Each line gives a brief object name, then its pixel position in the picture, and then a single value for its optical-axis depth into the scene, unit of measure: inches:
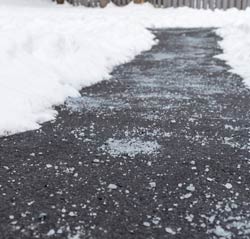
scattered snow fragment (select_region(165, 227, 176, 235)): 109.3
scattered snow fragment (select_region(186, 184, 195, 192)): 132.3
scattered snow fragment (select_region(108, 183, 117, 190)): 132.8
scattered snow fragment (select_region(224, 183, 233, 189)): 135.2
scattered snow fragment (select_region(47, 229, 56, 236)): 107.3
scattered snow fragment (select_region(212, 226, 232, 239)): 108.3
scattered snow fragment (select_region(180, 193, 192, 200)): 128.0
